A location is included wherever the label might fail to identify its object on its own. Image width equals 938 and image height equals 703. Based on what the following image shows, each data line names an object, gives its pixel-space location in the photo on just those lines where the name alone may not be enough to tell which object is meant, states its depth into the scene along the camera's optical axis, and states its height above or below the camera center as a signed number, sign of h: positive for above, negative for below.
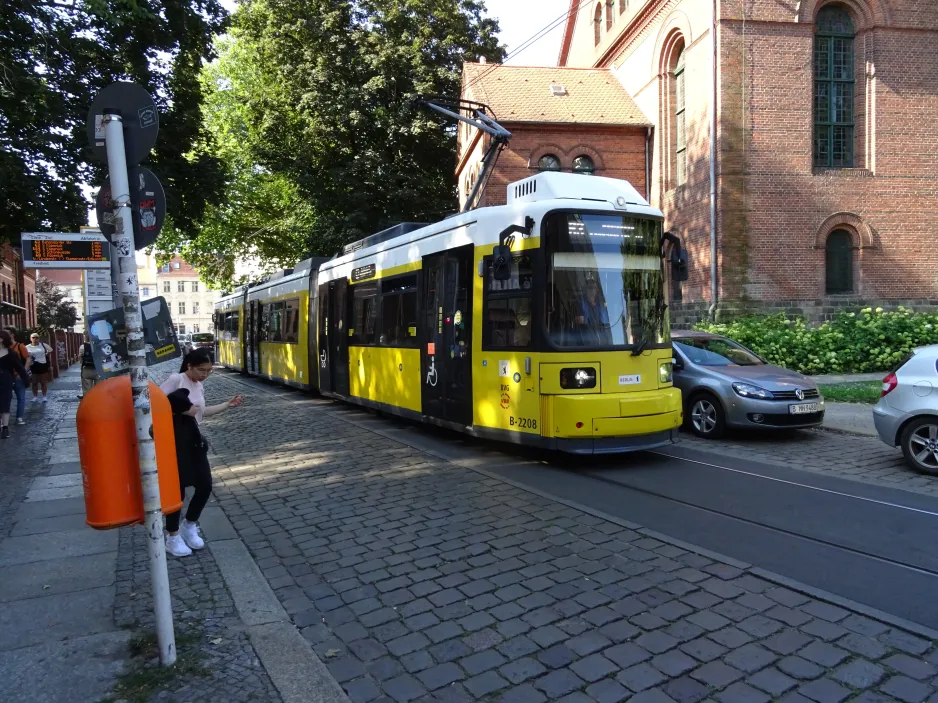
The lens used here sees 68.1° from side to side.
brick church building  20.19 +4.63
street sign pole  3.34 -0.23
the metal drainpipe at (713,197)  20.19 +3.39
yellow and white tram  7.62 -0.02
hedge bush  17.38 -0.77
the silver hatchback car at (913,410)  7.36 -1.13
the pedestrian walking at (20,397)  12.87 -1.15
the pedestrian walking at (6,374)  10.88 -0.62
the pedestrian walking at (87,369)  12.16 -0.66
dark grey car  9.36 -1.11
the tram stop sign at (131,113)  3.50 +1.11
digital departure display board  9.03 +1.11
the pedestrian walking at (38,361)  16.23 -0.64
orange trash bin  3.36 -0.60
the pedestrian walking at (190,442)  4.95 -0.81
